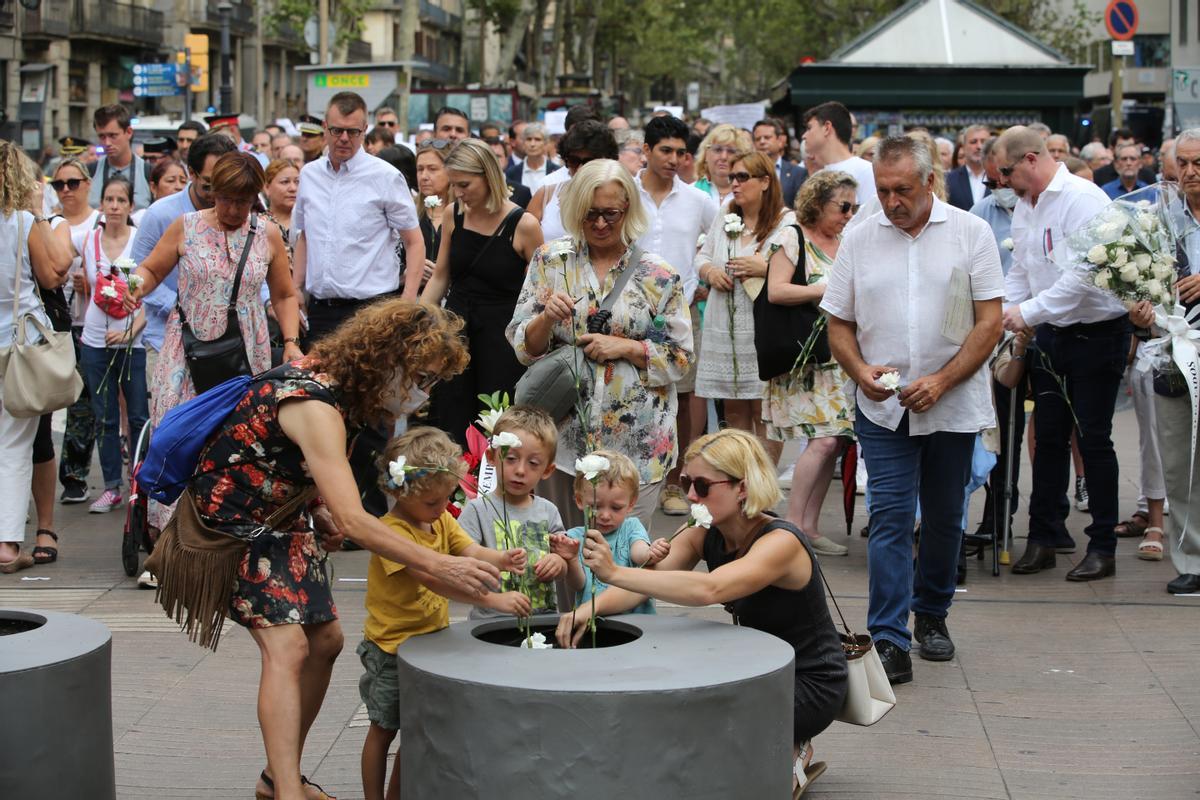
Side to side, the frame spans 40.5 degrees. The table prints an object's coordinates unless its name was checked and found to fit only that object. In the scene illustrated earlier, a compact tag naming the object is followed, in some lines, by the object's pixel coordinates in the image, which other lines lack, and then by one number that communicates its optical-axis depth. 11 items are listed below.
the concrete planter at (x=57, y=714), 4.25
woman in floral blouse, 6.27
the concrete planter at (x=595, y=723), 3.83
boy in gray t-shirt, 5.39
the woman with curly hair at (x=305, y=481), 4.53
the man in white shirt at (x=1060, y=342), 7.66
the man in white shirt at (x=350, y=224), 8.83
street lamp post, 39.06
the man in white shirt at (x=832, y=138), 10.41
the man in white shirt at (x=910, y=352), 6.22
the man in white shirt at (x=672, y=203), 9.23
